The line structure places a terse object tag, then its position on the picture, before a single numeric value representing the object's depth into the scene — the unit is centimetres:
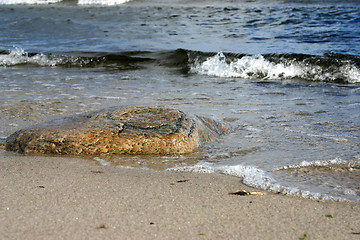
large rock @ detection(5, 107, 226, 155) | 351
